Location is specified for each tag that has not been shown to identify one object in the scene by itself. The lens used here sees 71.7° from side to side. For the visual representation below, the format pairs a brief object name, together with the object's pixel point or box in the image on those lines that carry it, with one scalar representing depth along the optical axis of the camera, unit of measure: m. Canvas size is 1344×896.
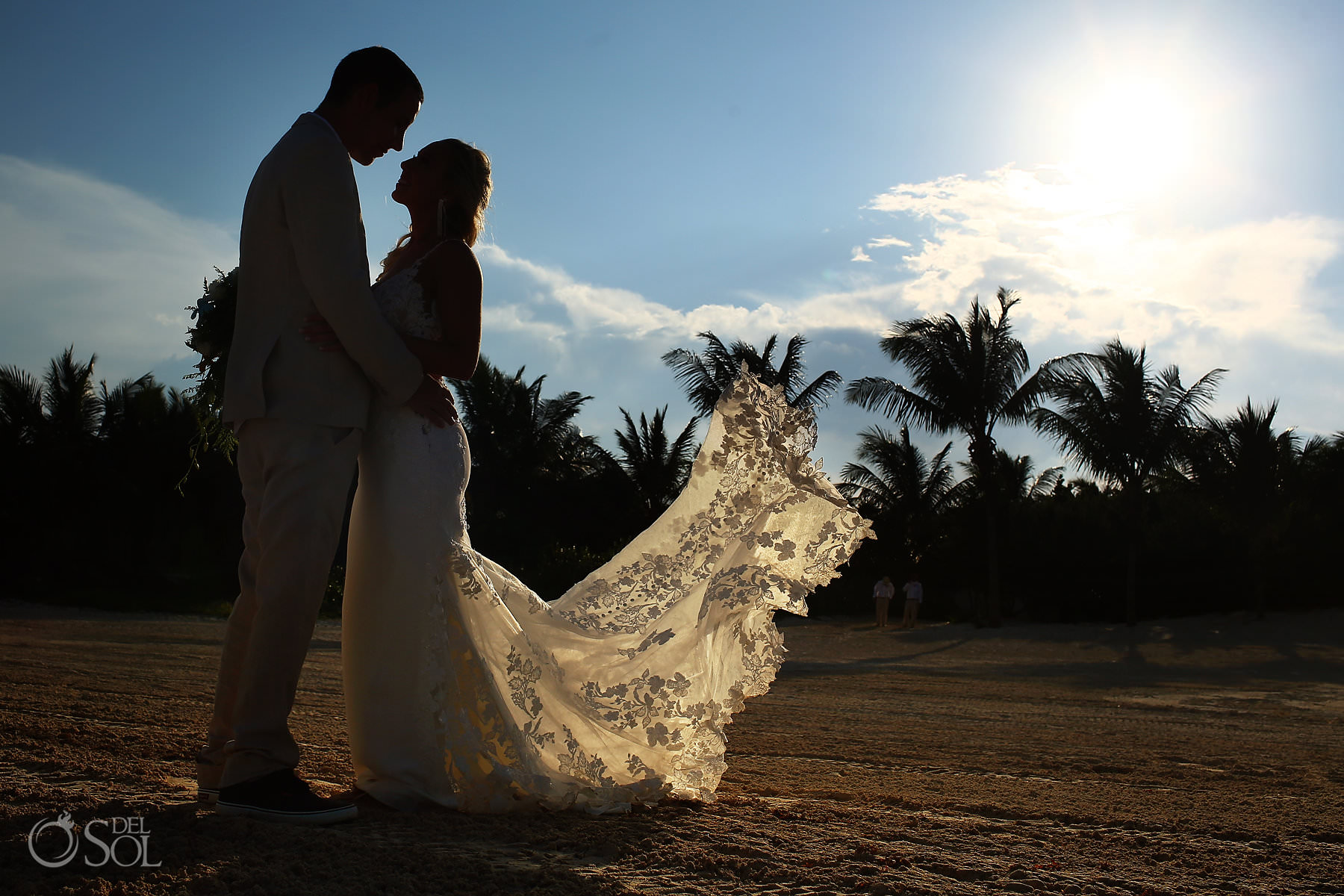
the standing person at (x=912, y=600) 21.92
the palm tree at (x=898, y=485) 28.98
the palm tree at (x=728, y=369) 24.66
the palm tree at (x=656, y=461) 28.05
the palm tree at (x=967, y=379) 21.97
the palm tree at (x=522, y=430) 27.98
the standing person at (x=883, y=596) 21.56
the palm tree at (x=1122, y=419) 21.34
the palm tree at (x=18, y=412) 24.23
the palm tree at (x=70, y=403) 25.08
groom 2.50
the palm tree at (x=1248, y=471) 20.11
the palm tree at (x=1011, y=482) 25.19
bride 2.76
